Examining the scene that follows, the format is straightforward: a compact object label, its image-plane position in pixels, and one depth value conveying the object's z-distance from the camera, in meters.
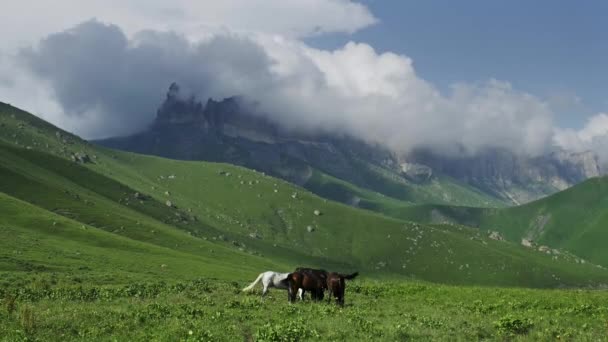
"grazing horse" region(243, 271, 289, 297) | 38.97
